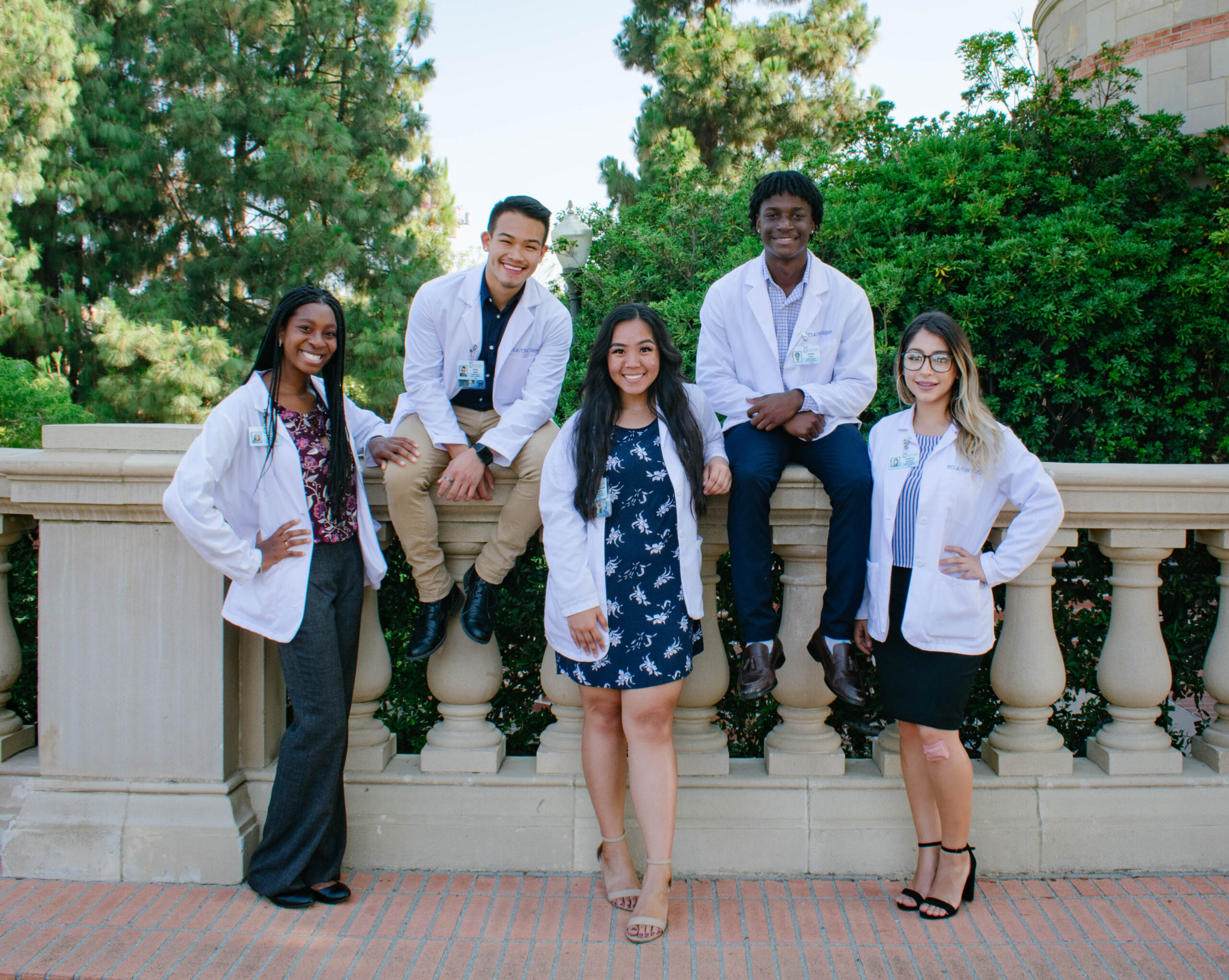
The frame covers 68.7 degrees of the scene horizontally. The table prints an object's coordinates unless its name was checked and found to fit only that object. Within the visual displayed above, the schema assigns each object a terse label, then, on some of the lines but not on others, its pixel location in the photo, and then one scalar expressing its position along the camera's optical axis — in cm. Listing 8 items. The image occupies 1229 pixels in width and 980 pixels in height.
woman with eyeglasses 278
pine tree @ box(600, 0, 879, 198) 1639
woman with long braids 283
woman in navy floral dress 285
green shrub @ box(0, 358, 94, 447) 1168
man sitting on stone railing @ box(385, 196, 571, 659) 308
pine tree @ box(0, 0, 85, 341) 1450
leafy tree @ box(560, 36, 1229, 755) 616
